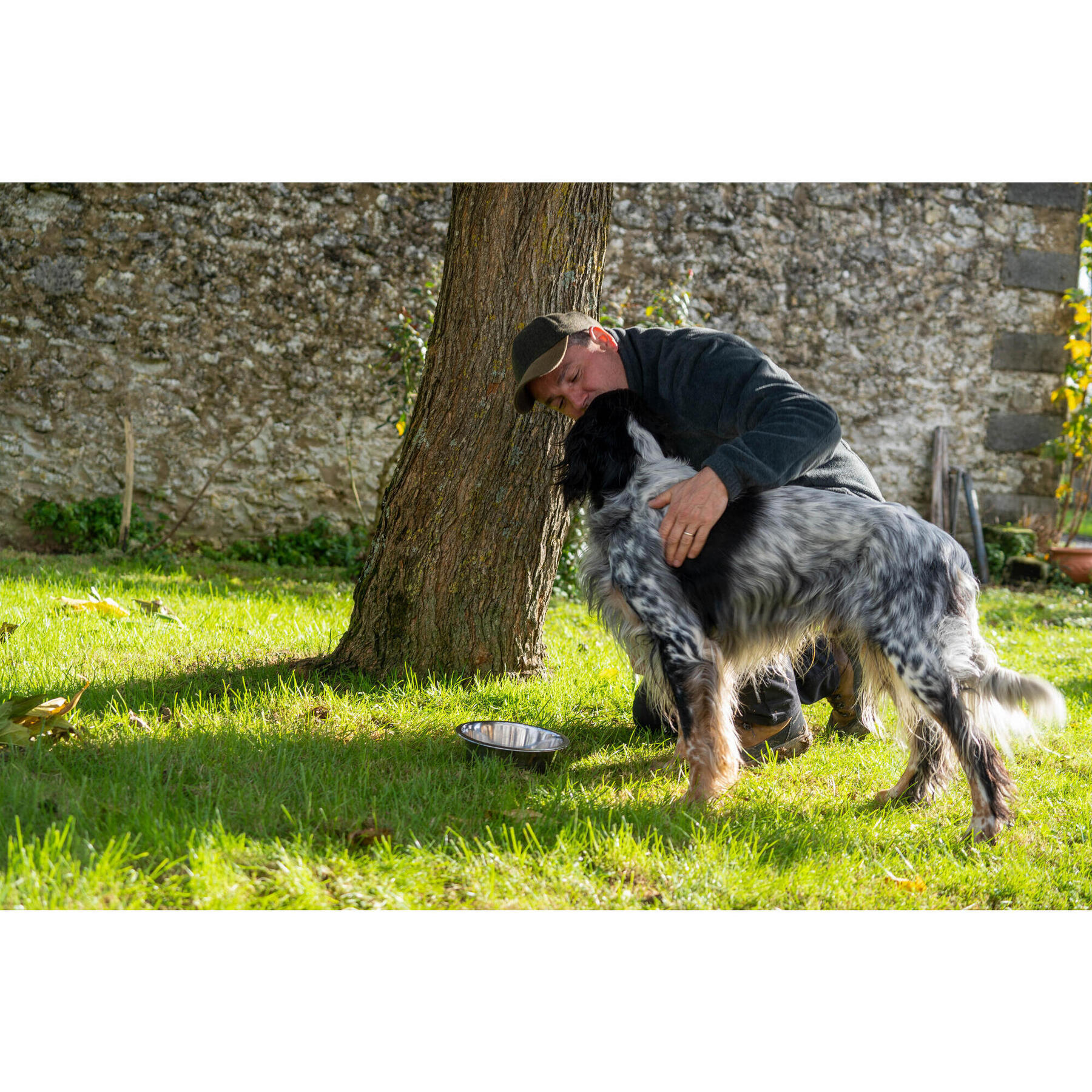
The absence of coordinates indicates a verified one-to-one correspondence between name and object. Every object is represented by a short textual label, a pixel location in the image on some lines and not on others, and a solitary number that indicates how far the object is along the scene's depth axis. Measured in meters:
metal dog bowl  2.82
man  2.60
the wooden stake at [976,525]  8.05
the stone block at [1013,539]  8.22
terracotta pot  7.88
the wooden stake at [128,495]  6.41
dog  2.59
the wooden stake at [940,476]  8.30
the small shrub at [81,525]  6.77
